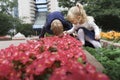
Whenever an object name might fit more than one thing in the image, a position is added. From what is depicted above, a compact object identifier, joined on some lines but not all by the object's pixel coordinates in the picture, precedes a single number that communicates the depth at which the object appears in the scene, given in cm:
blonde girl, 207
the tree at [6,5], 1871
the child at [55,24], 219
